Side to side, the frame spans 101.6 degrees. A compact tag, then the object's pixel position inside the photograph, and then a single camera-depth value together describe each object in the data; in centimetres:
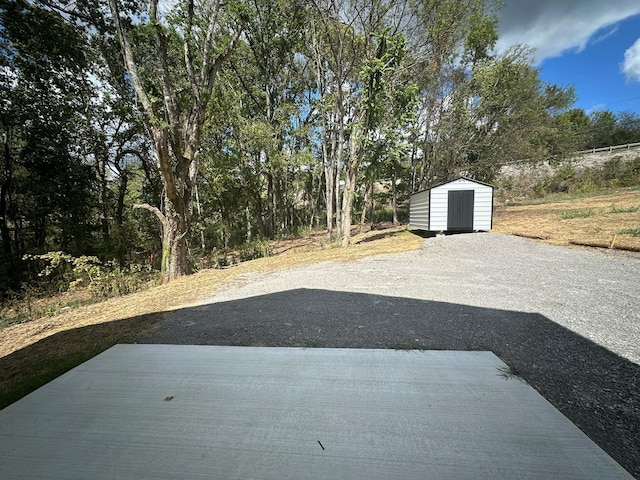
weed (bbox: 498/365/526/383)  166
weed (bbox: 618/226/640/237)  623
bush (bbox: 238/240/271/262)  913
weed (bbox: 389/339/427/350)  209
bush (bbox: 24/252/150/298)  535
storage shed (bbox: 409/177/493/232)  954
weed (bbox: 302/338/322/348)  218
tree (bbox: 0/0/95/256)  736
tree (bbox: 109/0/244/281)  504
